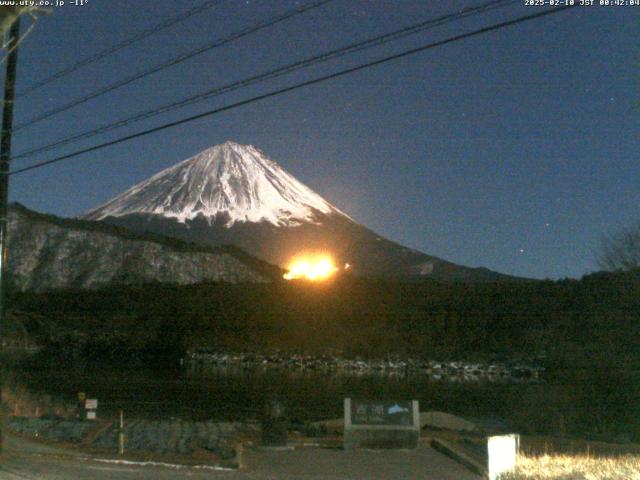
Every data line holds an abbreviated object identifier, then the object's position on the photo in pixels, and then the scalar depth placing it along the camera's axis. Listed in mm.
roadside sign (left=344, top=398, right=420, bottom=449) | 17109
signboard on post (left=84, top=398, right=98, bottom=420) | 18609
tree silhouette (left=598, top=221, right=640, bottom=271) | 57031
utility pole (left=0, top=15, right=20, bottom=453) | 15492
